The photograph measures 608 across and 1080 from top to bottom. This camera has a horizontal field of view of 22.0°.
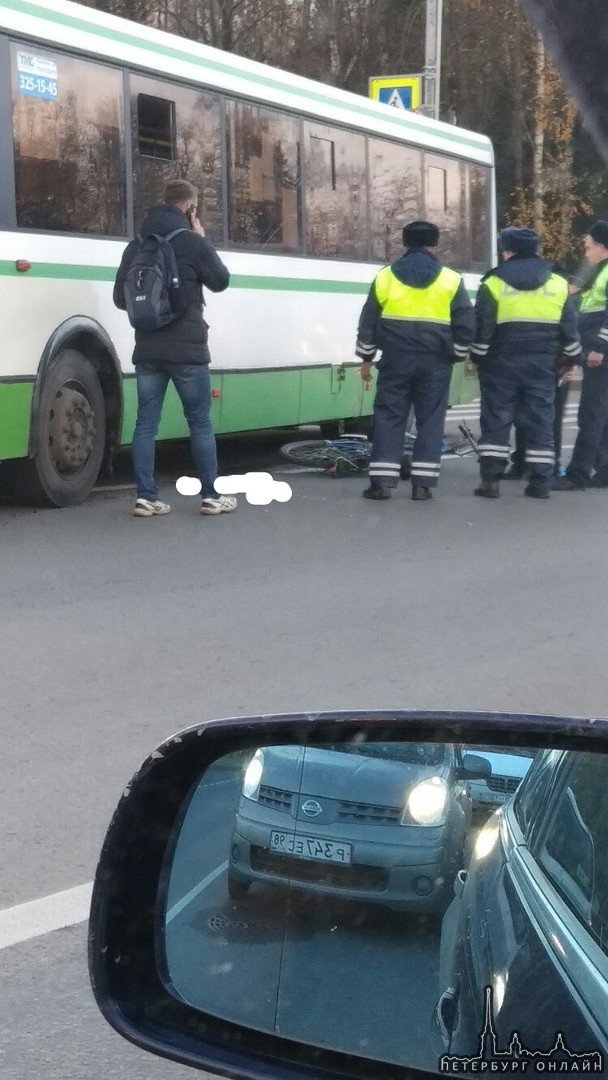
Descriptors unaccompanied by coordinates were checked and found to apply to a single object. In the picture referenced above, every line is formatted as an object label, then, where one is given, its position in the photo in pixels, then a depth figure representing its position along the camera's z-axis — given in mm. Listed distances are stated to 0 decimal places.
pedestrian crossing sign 20625
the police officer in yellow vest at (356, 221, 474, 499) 10711
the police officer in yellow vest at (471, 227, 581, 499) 10961
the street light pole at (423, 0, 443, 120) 24750
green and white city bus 9438
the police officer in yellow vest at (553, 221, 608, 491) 11469
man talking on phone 9484
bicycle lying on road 12297
